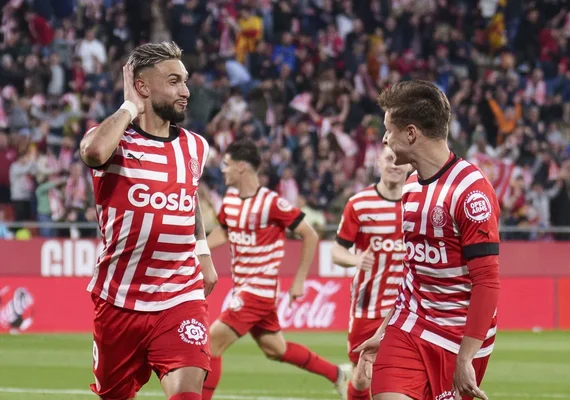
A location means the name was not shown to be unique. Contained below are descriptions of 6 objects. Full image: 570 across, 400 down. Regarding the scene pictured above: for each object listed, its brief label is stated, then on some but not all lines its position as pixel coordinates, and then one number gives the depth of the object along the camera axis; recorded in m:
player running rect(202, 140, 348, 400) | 19.97
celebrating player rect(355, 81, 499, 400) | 10.22
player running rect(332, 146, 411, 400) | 17.31
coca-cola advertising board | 33.19
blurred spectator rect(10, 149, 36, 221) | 35.16
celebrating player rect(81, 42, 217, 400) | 11.56
